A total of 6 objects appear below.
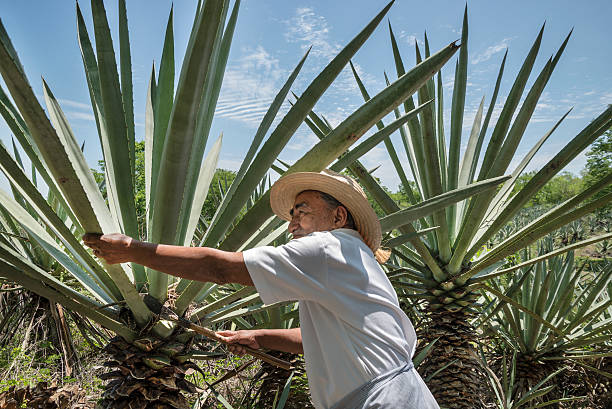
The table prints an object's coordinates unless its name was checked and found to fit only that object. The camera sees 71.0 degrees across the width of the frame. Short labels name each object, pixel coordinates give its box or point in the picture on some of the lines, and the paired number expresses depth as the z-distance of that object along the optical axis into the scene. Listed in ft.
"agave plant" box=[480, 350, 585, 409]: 9.36
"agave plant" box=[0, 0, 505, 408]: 3.95
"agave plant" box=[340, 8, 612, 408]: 7.52
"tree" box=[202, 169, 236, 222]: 62.54
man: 4.12
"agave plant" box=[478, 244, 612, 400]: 12.57
